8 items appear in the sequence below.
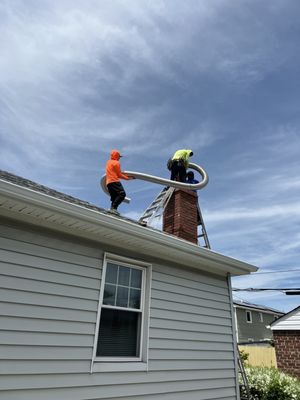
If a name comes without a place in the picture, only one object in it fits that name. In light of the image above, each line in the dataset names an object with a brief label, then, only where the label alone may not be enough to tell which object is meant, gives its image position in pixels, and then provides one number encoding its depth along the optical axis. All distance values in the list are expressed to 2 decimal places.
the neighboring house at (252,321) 28.54
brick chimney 7.70
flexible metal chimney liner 7.80
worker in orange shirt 6.73
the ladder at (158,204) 8.36
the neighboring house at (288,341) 11.80
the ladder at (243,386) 6.58
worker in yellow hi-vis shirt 8.91
